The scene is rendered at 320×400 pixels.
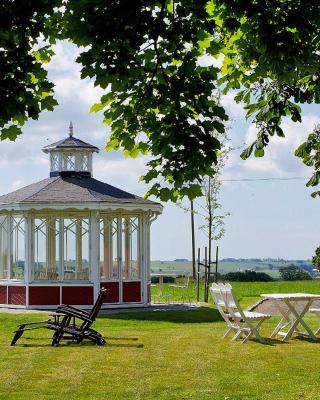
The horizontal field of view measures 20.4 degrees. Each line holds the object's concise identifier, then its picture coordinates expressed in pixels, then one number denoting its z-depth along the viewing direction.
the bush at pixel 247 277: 39.31
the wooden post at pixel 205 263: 24.90
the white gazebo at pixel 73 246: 22.19
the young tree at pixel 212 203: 33.38
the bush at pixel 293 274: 42.03
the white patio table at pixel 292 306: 14.20
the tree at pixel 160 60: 7.56
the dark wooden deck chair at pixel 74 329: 14.30
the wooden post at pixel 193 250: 37.52
